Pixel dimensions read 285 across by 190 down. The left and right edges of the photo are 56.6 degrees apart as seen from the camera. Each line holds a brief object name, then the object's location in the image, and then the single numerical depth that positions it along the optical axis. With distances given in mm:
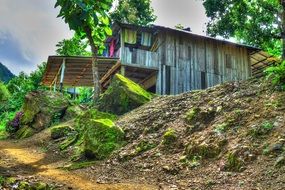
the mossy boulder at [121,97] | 14487
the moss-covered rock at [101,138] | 9263
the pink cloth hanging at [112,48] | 25044
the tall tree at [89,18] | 15158
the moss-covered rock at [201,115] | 9215
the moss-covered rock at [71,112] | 17526
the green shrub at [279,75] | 8739
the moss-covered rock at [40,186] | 6054
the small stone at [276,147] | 6304
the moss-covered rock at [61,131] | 13791
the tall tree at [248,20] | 21932
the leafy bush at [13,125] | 17233
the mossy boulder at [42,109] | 17014
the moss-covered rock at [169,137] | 8720
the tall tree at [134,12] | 32538
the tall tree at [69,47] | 34222
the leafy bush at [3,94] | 34596
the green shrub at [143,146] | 8916
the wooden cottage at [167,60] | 21358
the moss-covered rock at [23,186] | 5944
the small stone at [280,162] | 5836
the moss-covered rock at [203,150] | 7326
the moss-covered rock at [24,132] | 16196
